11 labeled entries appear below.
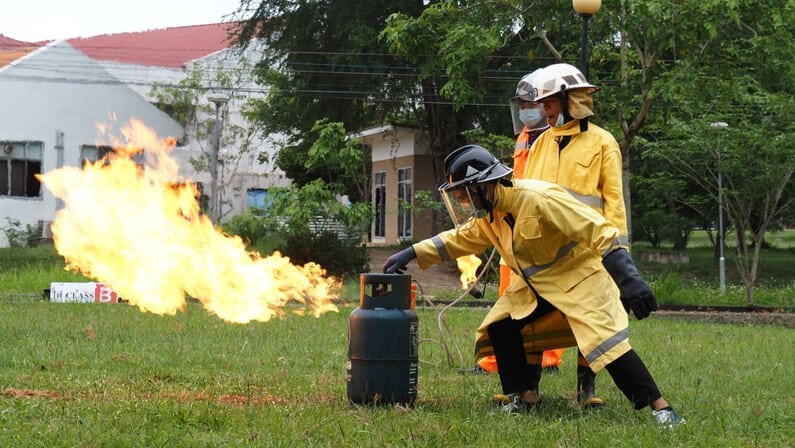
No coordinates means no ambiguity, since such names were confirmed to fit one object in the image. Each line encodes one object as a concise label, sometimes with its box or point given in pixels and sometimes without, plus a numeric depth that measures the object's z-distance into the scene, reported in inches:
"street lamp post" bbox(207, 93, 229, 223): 1061.8
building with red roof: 1294.3
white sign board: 674.8
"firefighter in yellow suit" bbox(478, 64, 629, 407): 248.1
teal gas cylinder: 236.5
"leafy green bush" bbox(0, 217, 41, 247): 1177.4
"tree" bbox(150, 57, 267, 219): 1312.7
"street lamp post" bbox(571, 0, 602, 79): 497.7
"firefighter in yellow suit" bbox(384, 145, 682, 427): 218.8
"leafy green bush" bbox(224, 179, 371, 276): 856.9
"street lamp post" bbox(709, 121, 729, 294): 806.5
